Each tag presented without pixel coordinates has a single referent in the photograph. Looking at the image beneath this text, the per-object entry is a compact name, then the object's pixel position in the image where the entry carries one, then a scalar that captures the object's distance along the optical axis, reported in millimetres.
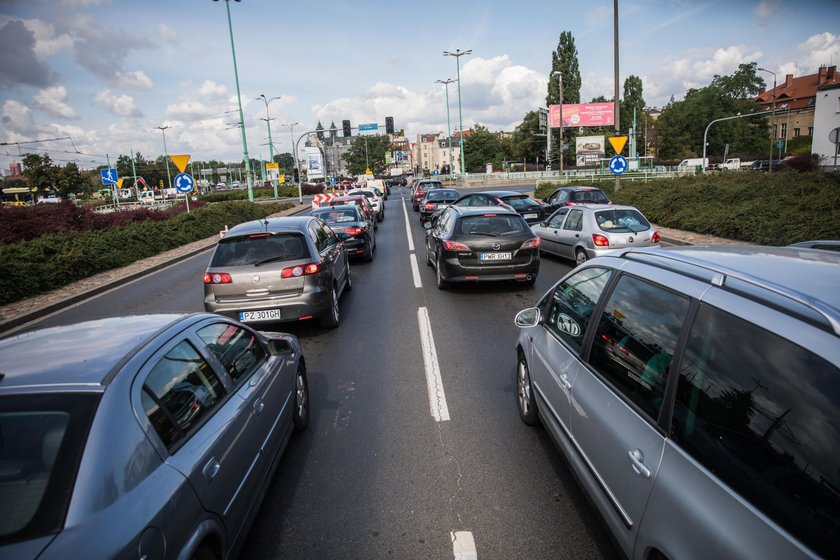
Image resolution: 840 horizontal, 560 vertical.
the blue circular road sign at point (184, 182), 19875
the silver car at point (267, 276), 6957
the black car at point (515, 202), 18328
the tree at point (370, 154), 129000
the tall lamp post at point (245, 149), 33325
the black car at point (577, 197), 17734
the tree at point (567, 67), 74438
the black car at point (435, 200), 22766
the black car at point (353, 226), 13906
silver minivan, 1545
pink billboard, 66500
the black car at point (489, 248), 9367
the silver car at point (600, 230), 10586
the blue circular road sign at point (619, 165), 19422
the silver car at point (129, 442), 1723
